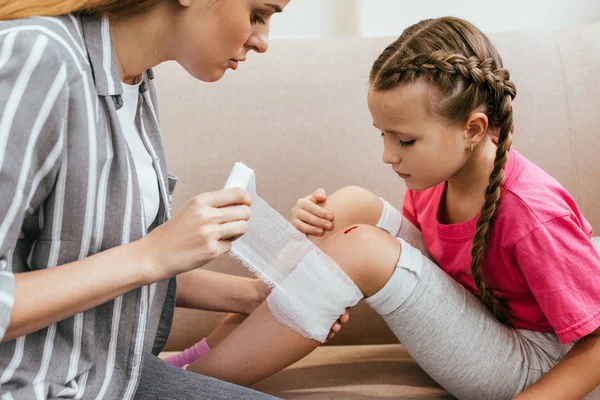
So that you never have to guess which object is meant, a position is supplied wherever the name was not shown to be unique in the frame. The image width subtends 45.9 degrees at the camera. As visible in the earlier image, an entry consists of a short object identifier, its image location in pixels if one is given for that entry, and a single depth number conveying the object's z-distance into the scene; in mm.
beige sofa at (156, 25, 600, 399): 1474
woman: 782
